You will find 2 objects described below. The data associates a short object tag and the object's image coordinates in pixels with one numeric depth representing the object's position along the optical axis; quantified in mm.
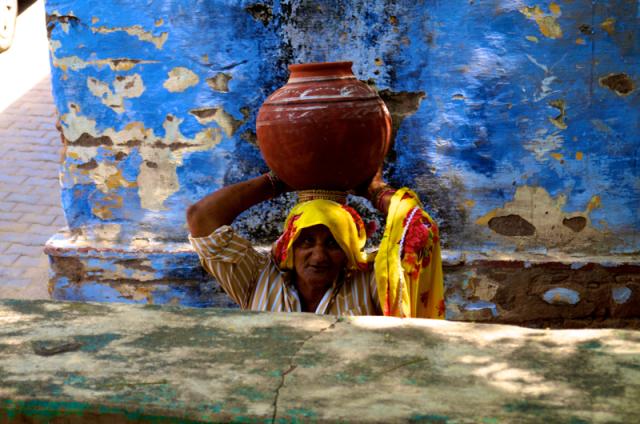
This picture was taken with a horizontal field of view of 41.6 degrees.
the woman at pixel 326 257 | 3109
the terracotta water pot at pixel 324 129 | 3066
